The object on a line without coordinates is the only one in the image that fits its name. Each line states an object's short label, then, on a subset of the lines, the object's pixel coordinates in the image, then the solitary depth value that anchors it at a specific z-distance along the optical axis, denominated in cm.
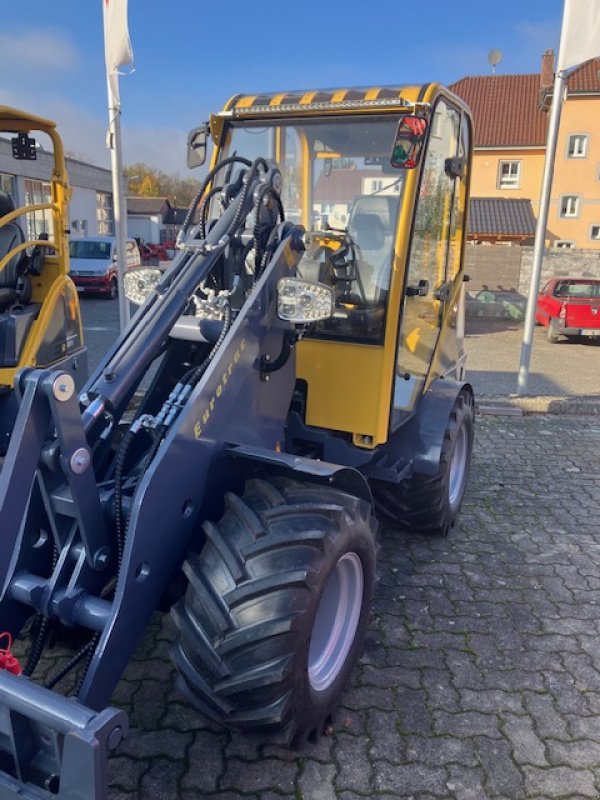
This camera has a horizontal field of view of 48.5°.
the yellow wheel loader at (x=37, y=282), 570
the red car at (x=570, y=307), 1337
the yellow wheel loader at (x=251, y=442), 207
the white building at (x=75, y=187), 2236
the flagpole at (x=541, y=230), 742
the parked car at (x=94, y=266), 1864
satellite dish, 3447
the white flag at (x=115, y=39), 682
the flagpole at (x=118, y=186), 698
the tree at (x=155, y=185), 7812
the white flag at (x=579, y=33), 679
